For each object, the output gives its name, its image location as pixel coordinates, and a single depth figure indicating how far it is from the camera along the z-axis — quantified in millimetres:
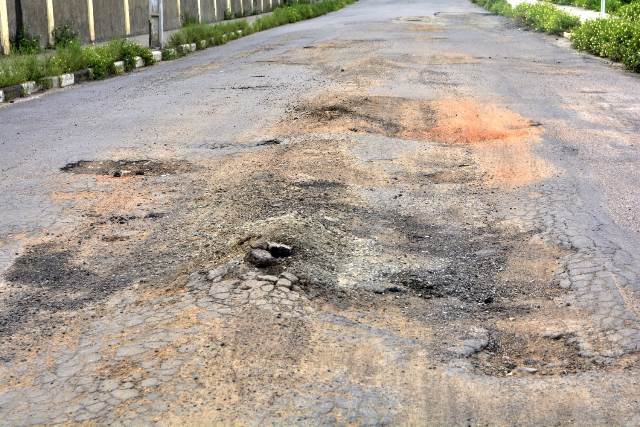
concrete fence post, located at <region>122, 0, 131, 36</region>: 22205
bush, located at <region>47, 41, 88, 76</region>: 13867
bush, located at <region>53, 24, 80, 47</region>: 18211
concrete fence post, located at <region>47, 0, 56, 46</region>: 18094
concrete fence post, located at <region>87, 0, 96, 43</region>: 19969
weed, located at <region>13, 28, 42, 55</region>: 16547
